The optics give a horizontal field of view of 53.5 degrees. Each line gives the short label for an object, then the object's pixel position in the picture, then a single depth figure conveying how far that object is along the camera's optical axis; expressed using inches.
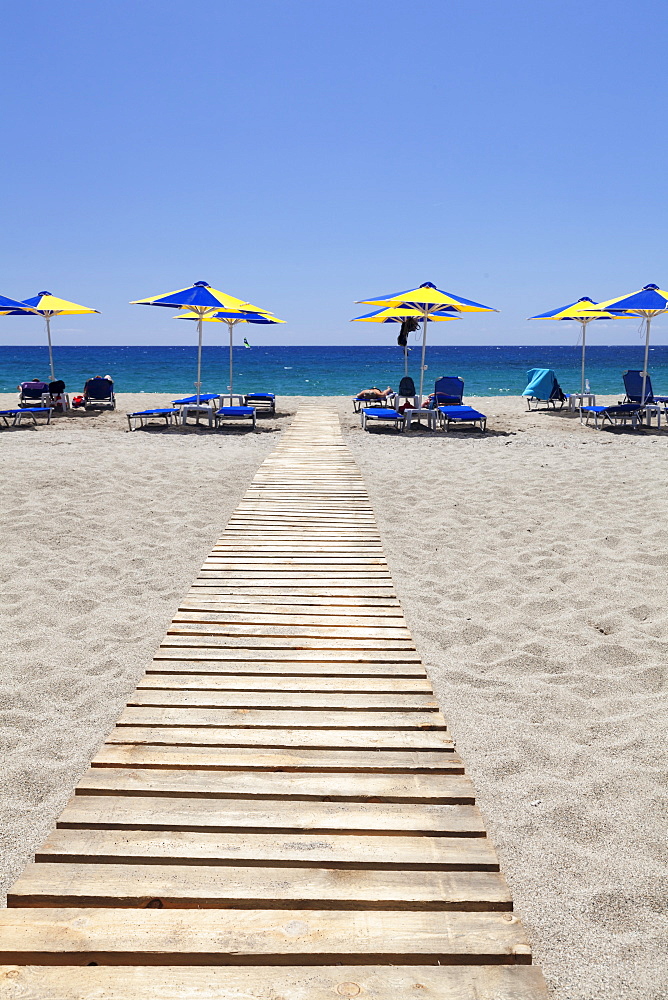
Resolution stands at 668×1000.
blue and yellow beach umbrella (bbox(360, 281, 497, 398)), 475.6
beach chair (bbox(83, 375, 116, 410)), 596.1
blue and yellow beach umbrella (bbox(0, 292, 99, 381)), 606.2
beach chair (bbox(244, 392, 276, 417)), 581.6
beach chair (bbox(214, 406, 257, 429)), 490.6
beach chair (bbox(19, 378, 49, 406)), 581.0
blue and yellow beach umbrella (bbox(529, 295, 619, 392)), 565.3
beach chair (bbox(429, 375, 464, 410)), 548.4
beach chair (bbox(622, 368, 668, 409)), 527.2
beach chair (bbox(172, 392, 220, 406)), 509.5
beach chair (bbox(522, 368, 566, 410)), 640.4
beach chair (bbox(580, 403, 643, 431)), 508.4
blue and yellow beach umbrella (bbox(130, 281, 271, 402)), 464.4
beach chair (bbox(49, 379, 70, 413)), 579.3
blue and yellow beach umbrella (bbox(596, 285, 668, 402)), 500.4
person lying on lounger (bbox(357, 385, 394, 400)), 594.9
